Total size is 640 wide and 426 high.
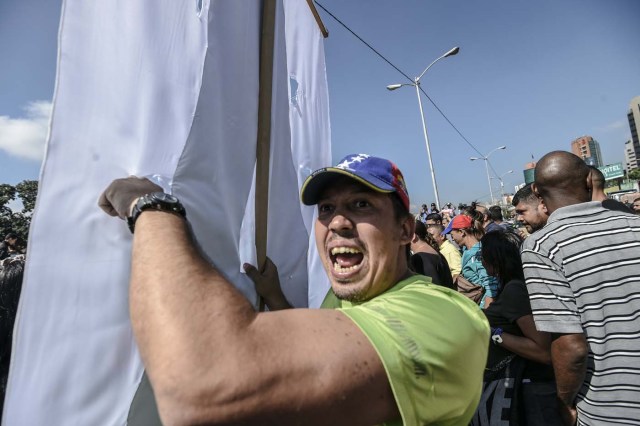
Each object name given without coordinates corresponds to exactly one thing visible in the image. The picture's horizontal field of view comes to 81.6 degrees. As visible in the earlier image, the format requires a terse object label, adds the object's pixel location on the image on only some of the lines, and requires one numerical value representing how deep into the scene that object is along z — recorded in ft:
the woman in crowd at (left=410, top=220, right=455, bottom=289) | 11.46
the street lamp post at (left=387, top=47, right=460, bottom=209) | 53.51
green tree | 112.68
